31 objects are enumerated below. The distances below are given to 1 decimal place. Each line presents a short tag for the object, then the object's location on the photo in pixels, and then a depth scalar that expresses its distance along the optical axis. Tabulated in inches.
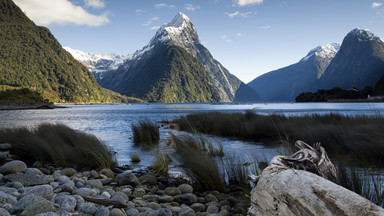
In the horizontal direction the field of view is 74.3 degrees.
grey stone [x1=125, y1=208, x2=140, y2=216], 133.1
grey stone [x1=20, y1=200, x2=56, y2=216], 108.9
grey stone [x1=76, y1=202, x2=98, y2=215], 128.0
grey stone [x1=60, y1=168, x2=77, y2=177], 215.0
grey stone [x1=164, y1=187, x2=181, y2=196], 175.3
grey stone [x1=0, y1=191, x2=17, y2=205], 122.6
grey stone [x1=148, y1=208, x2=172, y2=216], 130.1
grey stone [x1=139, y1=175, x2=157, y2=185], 205.1
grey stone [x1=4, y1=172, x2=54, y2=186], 175.2
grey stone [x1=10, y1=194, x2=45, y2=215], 113.7
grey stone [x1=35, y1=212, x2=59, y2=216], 105.0
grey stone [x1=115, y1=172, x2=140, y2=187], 196.7
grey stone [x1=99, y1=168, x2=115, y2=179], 218.6
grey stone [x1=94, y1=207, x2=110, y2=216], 125.2
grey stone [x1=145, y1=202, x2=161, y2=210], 146.8
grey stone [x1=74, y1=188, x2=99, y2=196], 157.9
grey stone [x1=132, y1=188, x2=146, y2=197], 170.5
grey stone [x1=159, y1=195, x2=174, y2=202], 162.4
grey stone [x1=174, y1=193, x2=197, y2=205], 161.8
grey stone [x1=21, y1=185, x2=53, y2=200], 138.8
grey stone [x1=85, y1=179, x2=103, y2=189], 181.5
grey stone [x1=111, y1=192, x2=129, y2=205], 147.6
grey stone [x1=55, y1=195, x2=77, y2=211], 129.2
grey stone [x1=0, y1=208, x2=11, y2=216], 102.6
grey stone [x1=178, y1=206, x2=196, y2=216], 136.1
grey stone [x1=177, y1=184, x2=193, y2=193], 180.1
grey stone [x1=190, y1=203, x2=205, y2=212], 149.3
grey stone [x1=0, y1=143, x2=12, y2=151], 294.4
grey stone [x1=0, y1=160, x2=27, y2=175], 204.4
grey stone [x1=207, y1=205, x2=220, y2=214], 143.0
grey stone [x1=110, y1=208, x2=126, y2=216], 127.5
